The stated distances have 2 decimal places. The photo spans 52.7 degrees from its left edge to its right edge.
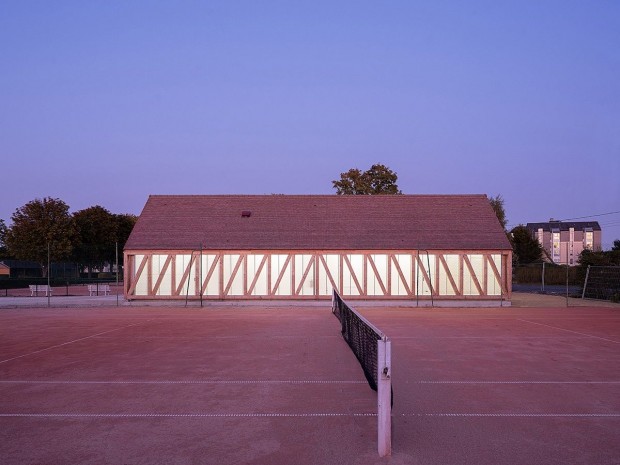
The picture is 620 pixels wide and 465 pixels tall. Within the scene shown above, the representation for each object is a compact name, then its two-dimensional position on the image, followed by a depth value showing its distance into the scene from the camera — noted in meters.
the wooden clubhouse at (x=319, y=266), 35.81
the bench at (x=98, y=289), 44.06
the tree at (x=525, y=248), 85.44
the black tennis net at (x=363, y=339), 10.90
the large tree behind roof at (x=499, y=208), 84.50
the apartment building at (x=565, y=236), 134.12
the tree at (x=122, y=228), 84.56
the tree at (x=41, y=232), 67.44
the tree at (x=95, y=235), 78.00
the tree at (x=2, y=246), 88.24
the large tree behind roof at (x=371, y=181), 72.31
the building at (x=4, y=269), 98.09
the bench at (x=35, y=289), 44.35
